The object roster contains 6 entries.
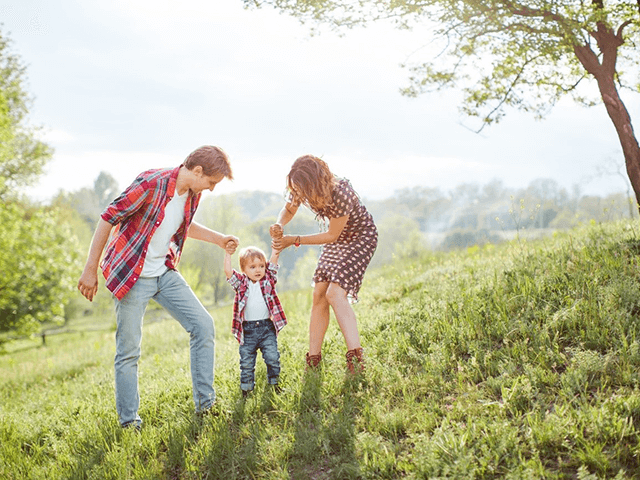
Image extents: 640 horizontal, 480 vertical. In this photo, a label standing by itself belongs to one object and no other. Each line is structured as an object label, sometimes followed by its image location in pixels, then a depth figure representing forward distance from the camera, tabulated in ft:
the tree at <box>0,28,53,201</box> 74.95
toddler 15.74
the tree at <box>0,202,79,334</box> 49.49
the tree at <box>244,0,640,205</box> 21.65
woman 14.71
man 13.96
